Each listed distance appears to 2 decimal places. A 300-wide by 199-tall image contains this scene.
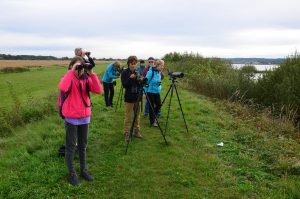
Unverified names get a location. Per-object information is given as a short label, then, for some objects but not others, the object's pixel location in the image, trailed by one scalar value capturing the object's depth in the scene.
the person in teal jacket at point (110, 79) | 9.77
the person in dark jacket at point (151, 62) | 7.41
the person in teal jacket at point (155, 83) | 7.45
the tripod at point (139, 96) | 6.04
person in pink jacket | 4.17
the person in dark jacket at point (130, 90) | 6.08
